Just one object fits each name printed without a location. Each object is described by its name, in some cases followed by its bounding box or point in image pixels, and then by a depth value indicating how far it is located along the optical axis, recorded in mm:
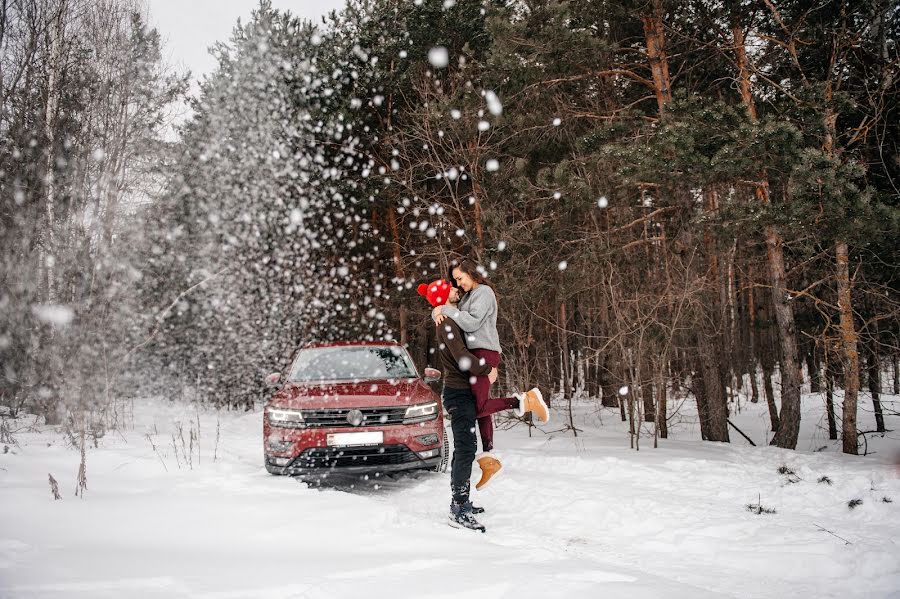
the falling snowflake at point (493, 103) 10219
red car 4891
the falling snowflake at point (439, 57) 14305
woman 3998
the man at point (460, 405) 3975
